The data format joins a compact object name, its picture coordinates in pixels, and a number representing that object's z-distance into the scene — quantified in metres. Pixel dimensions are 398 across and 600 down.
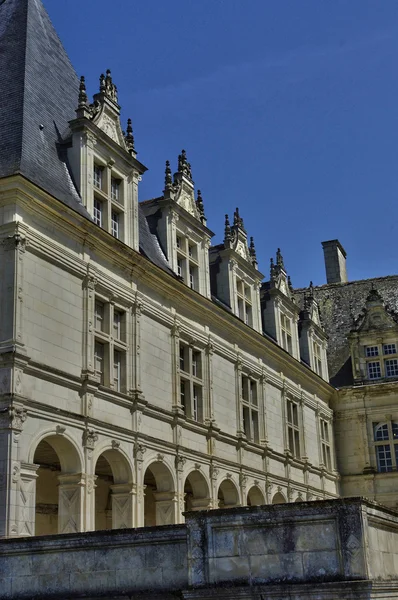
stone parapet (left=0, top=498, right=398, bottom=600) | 10.98
